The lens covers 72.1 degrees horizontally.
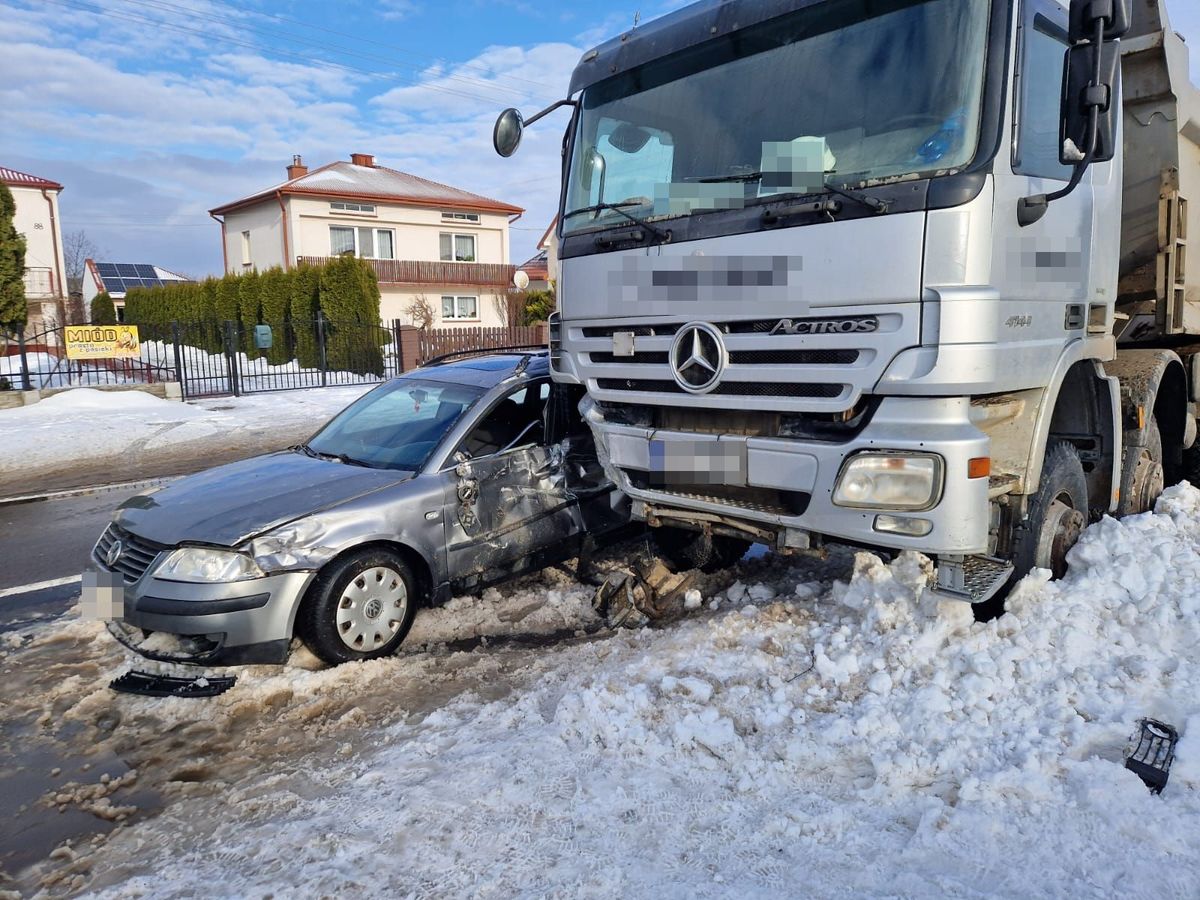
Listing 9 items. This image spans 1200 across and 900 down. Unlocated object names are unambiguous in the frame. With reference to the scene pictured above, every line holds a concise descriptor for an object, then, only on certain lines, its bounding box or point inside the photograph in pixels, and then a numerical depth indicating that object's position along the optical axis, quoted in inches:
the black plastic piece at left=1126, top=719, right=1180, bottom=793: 110.7
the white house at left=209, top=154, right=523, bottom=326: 1341.0
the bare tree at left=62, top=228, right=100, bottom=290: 2242.9
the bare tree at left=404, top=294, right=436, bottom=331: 1355.8
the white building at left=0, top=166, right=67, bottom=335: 1438.2
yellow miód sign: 633.6
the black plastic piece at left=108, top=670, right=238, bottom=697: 151.6
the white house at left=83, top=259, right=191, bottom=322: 1911.9
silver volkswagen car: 157.5
